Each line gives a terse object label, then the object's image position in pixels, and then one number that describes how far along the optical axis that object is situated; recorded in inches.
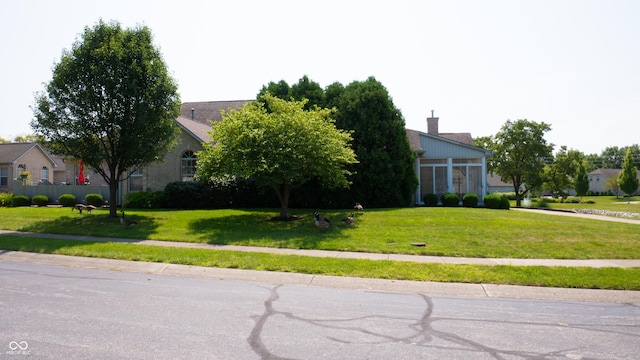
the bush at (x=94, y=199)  960.3
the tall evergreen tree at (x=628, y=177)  2107.5
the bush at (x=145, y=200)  891.4
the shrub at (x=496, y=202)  917.8
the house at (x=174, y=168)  954.1
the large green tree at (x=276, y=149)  612.1
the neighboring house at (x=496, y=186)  2568.9
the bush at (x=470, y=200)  941.8
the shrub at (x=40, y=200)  1012.5
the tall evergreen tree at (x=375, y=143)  834.2
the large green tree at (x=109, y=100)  643.5
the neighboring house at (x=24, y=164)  1413.6
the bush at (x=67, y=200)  973.8
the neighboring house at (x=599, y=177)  3419.8
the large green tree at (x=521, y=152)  1379.2
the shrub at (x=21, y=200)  1003.9
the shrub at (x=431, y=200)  968.9
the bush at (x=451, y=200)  945.5
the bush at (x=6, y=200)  998.4
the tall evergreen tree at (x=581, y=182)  2370.8
